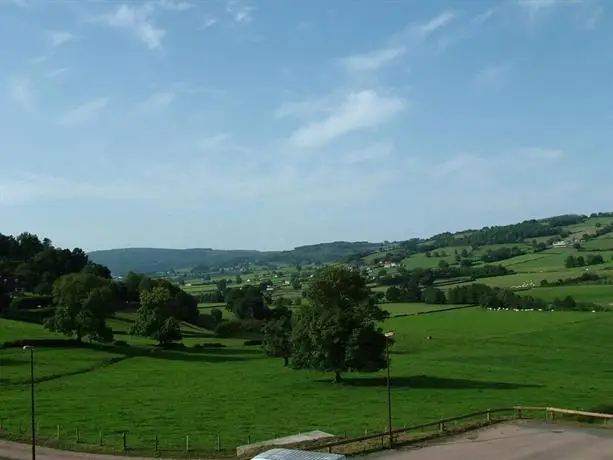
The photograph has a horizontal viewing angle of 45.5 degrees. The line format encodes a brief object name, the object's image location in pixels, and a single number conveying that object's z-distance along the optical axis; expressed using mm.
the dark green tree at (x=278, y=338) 92312
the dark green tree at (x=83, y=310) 98562
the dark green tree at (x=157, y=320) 107125
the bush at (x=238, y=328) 135875
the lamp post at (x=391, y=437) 37566
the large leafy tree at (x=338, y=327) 71250
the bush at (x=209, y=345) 110625
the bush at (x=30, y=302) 126819
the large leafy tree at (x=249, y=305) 154250
